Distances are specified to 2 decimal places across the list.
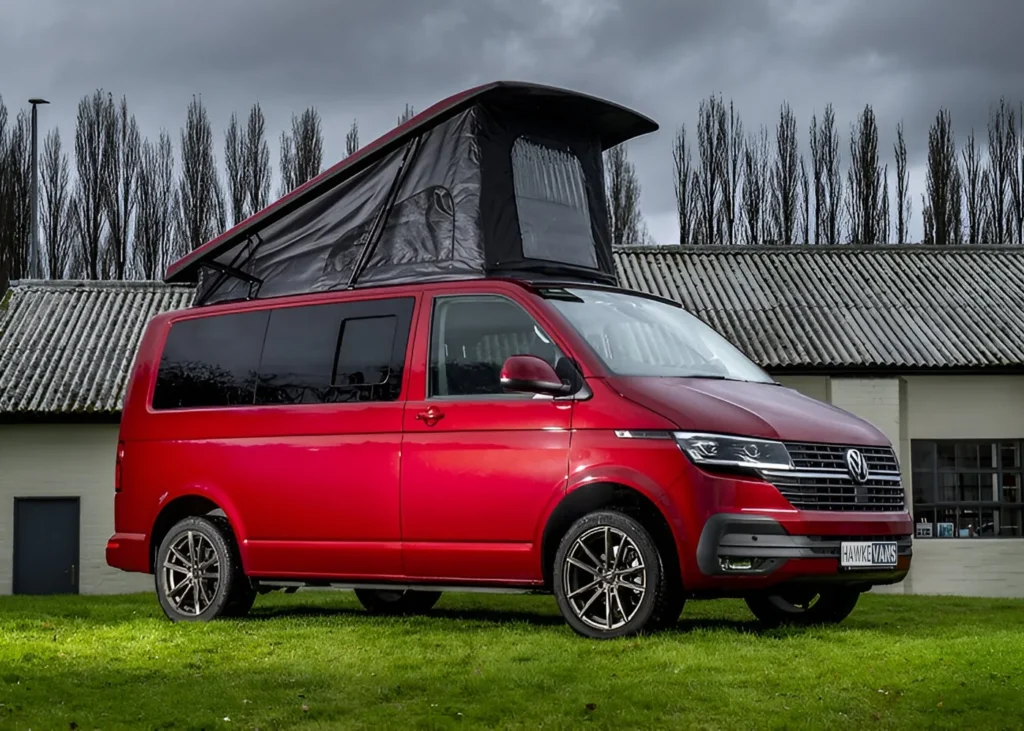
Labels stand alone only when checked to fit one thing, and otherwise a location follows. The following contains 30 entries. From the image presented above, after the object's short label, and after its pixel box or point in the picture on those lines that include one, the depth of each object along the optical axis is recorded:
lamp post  39.12
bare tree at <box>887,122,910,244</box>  42.34
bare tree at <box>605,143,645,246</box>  46.19
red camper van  8.34
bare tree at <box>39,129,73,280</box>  43.06
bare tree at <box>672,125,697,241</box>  42.91
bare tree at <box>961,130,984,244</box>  42.41
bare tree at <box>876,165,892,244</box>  42.34
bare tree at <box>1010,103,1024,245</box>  42.44
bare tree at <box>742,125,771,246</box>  42.34
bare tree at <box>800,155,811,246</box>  42.22
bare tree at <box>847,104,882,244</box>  42.31
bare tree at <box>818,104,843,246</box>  42.34
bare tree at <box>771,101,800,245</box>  42.22
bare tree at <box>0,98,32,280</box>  44.16
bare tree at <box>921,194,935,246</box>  42.35
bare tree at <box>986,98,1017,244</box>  42.41
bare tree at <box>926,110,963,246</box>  42.34
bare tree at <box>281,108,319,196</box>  45.12
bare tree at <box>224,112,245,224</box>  44.56
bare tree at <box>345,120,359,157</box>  46.22
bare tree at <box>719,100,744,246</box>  42.58
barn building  25.64
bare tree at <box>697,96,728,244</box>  42.72
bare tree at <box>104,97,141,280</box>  43.47
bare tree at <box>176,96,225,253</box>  44.09
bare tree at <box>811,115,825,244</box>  42.38
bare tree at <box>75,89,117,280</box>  43.34
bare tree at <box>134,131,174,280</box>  43.41
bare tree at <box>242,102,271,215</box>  44.78
